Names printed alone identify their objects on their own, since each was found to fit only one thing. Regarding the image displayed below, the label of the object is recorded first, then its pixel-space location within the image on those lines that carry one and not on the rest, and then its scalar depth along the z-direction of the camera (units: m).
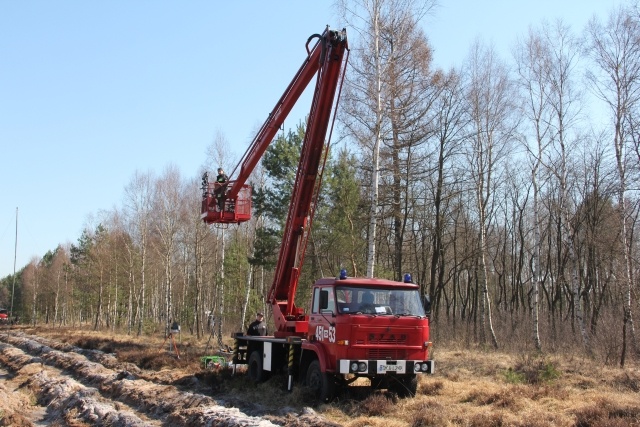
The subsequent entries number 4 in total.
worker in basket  17.48
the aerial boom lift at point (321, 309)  11.14
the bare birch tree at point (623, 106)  18.72
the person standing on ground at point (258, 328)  16.19
